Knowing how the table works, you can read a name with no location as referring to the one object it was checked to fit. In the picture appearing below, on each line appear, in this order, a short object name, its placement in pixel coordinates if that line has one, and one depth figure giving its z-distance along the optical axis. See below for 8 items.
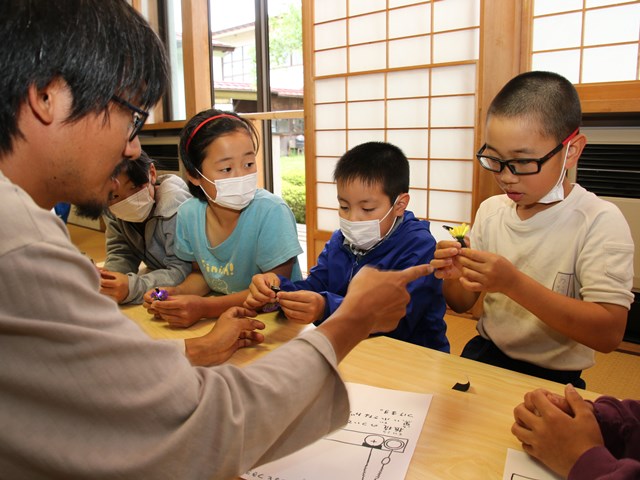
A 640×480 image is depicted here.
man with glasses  0.56
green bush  5.28
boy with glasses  1.23
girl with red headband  1.89
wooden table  0.84
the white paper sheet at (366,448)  0.83
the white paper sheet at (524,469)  0.80
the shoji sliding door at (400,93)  2.94
